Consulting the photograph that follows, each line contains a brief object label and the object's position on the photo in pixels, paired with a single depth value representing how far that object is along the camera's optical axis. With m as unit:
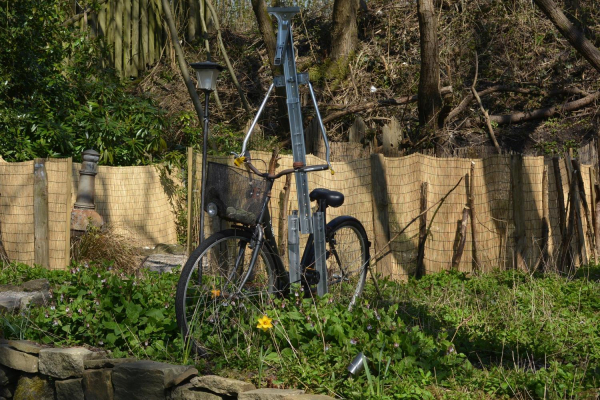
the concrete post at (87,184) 10.23
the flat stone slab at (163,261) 9.50
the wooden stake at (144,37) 15.80
